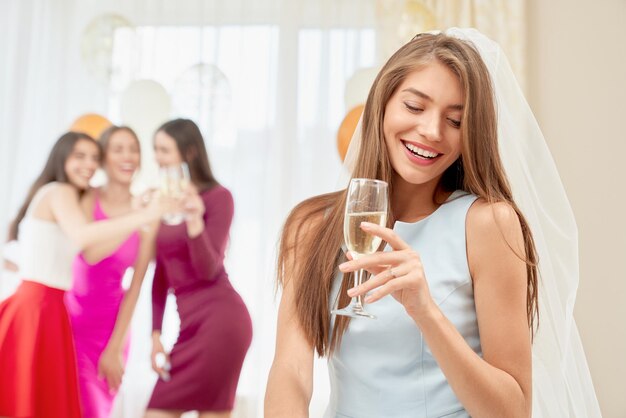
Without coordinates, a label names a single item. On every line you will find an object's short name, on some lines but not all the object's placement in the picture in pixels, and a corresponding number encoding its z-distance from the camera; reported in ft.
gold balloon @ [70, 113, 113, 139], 14.51
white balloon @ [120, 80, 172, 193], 14.58
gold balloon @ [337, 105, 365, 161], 13.42
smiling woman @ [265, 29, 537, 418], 5.41
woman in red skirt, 13.57
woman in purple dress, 13.47
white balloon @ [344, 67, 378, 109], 14.16
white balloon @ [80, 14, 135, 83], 14.79
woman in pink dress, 14.10
